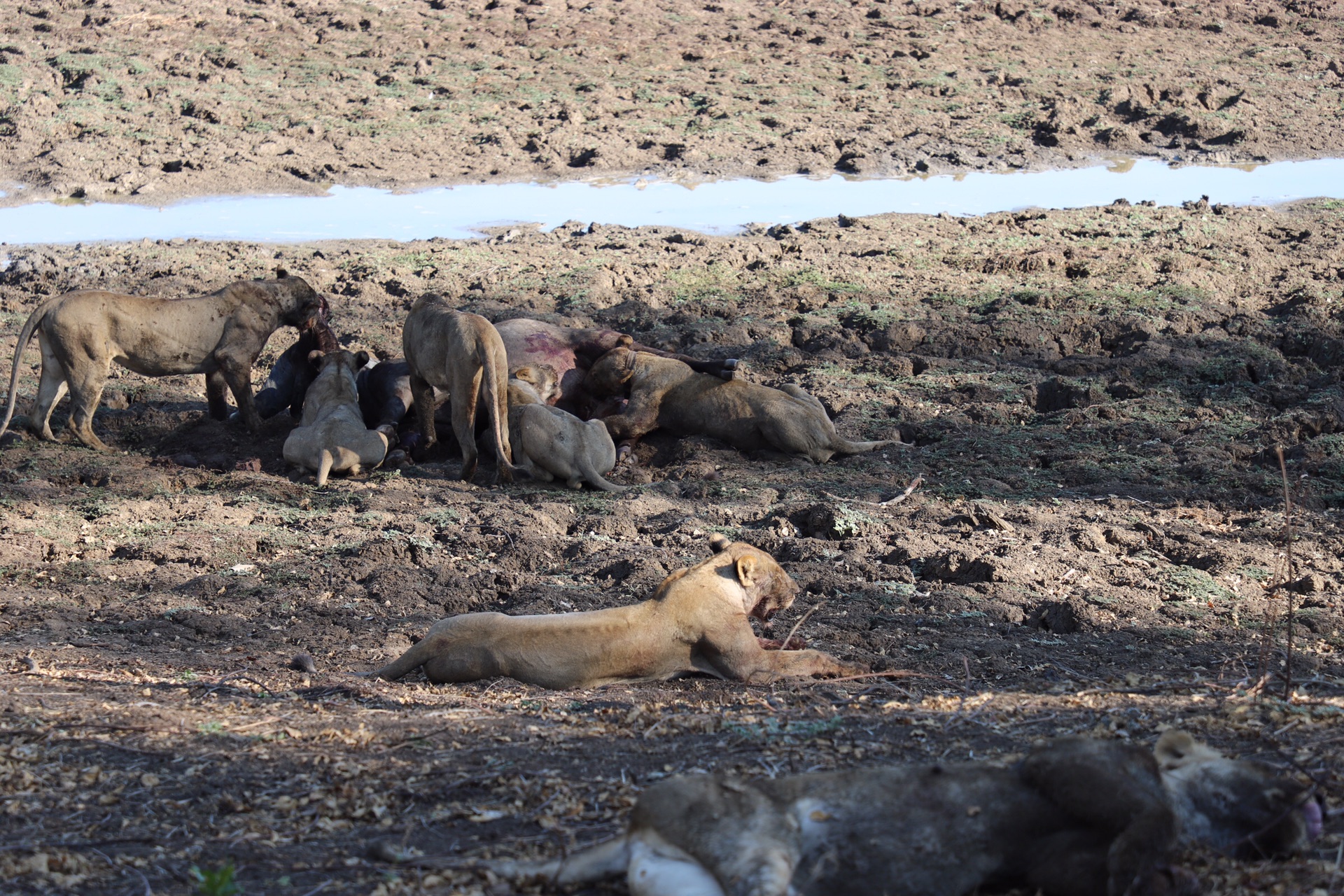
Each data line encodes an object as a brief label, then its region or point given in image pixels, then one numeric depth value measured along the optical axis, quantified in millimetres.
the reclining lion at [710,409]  18187
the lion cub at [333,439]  17328
